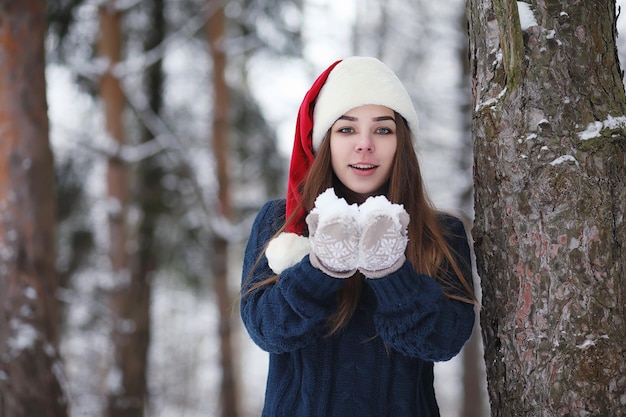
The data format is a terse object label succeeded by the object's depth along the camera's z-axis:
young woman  2.18
